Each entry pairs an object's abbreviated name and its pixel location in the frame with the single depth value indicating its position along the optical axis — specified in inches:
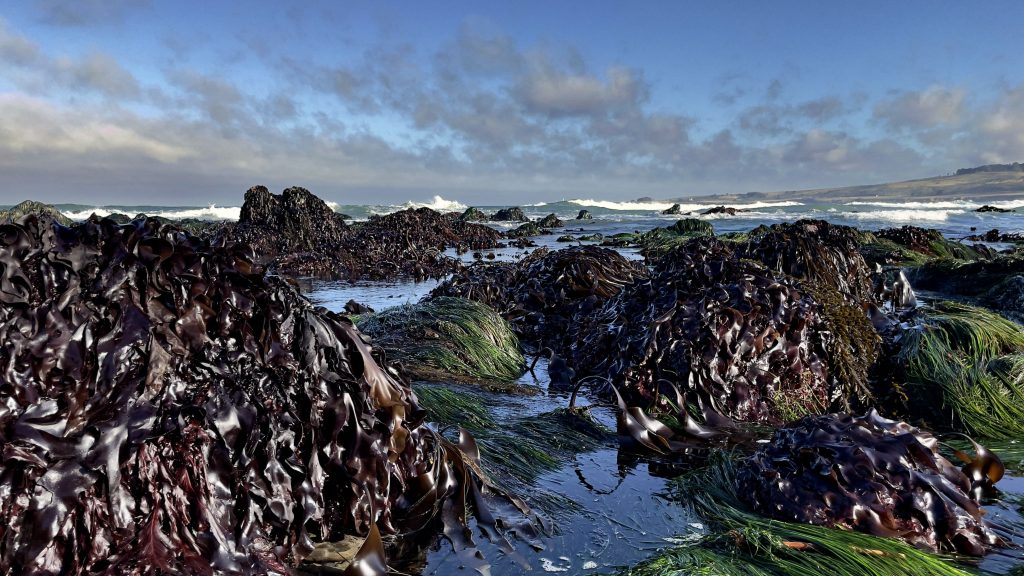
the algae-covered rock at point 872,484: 81.7
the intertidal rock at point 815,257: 199.0
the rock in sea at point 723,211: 1210.4
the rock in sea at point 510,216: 1163.9
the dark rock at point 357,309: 249.8
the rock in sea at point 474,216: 1011.5
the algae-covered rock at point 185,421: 62.8
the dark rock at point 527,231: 768.5
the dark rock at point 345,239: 424.2
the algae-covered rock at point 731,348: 130.3
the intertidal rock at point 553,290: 221.5
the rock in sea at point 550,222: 980.6
